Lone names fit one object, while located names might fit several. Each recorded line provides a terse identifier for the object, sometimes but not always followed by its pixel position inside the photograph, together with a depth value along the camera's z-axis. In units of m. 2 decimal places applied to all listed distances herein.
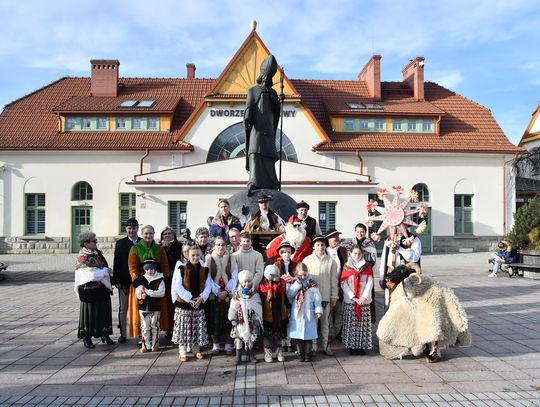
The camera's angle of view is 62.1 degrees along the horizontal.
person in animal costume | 5.25
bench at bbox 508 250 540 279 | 12.97
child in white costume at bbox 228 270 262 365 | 5.19
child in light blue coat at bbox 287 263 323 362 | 5.28
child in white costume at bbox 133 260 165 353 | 5.56
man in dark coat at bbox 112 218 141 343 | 6.14
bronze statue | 8.51
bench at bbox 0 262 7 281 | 12.75
